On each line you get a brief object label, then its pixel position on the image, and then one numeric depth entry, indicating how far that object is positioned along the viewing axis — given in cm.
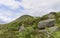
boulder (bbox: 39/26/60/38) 1071
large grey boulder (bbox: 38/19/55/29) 1538
